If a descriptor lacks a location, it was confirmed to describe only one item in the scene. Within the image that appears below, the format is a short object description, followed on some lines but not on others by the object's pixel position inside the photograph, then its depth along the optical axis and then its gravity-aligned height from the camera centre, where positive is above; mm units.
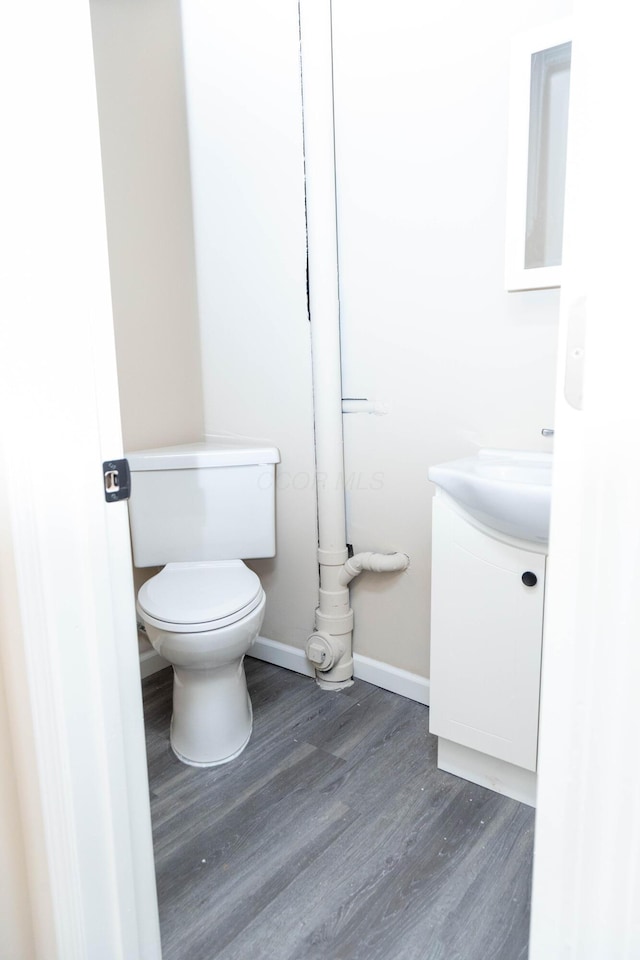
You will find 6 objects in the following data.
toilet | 1645 -612
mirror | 1374 +462
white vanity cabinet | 1463 -684
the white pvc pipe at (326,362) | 1824 +11
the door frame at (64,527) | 701 -187
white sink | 1303 -271
